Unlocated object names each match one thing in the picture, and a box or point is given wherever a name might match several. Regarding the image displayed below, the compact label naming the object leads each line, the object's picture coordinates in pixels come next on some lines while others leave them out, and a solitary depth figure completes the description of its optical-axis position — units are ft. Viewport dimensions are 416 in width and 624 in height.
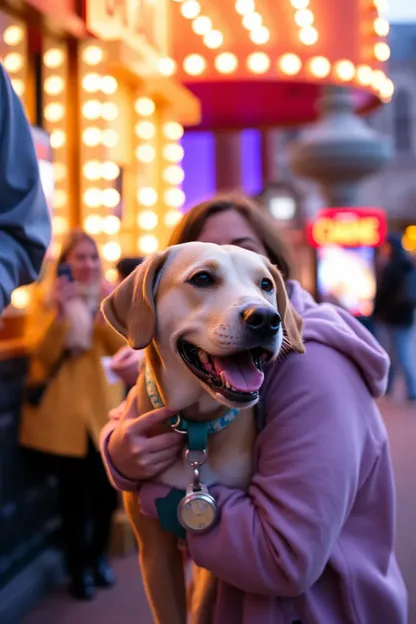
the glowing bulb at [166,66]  19.16
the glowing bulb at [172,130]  19.20
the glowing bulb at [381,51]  24.02
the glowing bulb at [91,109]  14.57
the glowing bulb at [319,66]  22.36
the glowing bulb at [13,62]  12.77
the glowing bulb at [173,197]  19.41
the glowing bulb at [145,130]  17.22
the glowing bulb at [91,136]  14.59
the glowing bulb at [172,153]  19.35
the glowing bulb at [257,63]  21.79
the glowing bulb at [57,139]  14.33
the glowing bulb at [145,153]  17.38
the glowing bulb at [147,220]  17.67
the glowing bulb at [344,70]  22.80
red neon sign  32.09
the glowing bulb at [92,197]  14.67
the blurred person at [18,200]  4.96
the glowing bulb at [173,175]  19.37
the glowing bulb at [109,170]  14.80
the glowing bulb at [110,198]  14.88
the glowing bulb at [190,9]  21.18
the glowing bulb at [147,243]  17.68
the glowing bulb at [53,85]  14.30
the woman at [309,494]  4.82
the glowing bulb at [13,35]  12.58
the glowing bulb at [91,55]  14.58
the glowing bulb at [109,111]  14.62
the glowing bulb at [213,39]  21.62
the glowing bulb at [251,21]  21.63
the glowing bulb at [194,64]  21.68
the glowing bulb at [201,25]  21.35
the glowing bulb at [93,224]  14.71
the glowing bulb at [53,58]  14.15
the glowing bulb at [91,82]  14.56
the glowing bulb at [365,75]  23.40
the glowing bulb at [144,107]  17.07
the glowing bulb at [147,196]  17.65
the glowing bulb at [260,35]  21.74
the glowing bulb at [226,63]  21.71
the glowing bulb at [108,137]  14.65
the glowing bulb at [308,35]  22.15
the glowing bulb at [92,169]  14.62
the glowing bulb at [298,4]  22.02
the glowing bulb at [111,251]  14.92
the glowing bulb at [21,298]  12.48
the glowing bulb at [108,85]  14.66
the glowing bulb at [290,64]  22.02
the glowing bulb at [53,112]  14.32
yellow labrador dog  4.85
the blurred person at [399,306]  27.78
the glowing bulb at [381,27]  23.80
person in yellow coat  11.34
